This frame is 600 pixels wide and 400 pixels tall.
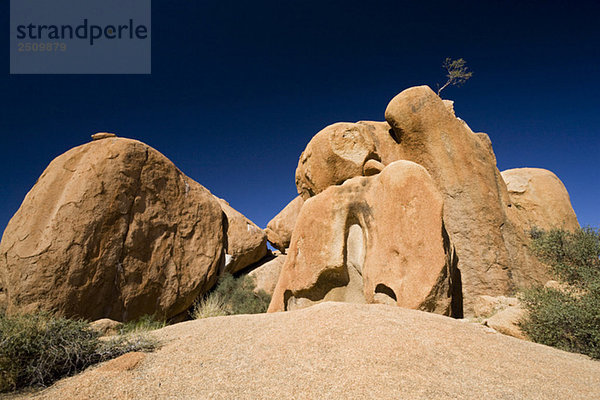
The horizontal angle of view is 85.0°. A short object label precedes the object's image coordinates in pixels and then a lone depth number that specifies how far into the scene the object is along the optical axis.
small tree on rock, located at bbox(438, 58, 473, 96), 16.55
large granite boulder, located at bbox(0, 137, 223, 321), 9.16
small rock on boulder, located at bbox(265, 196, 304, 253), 19.50
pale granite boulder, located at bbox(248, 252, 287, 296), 16.55
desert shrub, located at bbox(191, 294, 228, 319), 11.04
